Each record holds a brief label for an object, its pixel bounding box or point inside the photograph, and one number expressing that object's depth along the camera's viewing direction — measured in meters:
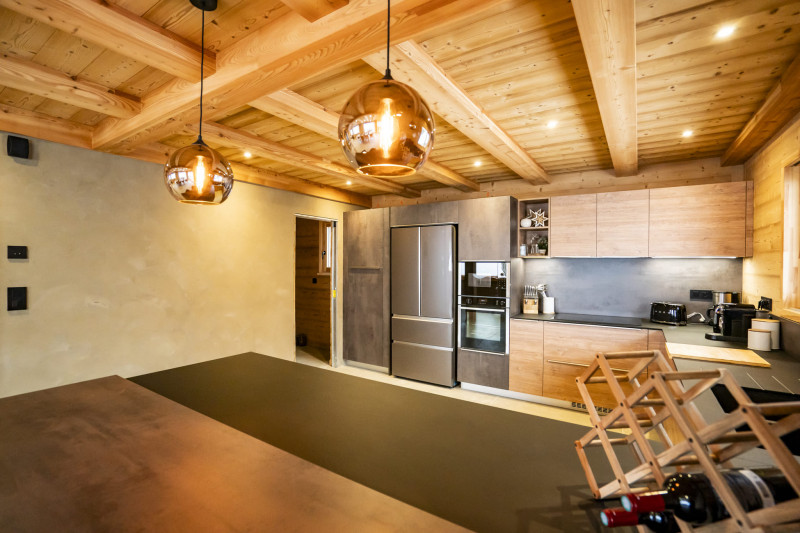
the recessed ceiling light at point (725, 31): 1.66
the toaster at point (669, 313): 3.52
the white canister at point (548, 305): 4.25
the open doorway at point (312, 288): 6.31
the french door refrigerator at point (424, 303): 4.34
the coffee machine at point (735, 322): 2.69
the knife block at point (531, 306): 4.27
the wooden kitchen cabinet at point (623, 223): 3.62
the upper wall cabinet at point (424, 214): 4.39
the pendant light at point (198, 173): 1.55
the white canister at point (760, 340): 2.39
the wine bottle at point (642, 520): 0.49
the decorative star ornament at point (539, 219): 4.20
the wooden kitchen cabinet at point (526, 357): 3.83
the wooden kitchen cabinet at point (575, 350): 3.42
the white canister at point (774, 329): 2.39
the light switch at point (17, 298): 2.65
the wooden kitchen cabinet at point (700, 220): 3.25
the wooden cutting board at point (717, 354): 2.14
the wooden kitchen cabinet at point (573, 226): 3.85
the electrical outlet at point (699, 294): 3.66
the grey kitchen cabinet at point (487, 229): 4.04
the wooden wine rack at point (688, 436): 0.47
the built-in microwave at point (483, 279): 4.05
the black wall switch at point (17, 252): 2.64
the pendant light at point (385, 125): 1.01
